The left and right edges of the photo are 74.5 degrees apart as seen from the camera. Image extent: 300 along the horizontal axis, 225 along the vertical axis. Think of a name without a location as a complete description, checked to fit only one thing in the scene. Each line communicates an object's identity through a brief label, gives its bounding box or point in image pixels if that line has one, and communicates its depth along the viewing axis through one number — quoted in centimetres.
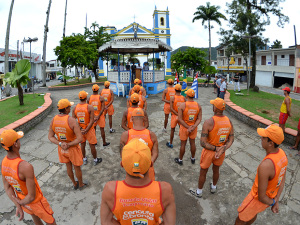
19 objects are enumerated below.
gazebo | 1235
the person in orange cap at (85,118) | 450
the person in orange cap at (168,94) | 654
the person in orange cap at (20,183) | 234
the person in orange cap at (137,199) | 157
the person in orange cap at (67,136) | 347
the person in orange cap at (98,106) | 552
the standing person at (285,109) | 556
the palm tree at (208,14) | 2641
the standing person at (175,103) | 547
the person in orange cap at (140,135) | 296
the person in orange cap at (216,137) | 335
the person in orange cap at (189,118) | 443
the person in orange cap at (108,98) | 646
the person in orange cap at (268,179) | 221
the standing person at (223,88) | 1063
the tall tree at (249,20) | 1275
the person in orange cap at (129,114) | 420
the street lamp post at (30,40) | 1218
